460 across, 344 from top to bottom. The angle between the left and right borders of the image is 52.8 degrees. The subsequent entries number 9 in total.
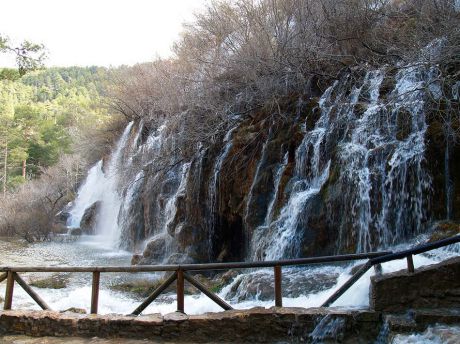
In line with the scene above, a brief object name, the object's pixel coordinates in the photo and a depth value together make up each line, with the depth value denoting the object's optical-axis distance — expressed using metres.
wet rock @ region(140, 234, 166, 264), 14.79
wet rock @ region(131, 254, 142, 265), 14.93
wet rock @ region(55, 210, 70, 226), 29.39
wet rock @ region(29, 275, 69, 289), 12.01
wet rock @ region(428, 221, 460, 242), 8.48
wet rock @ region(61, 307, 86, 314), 8.09
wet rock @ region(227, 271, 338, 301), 8.51
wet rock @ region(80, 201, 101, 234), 27.31
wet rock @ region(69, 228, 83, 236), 27.06
